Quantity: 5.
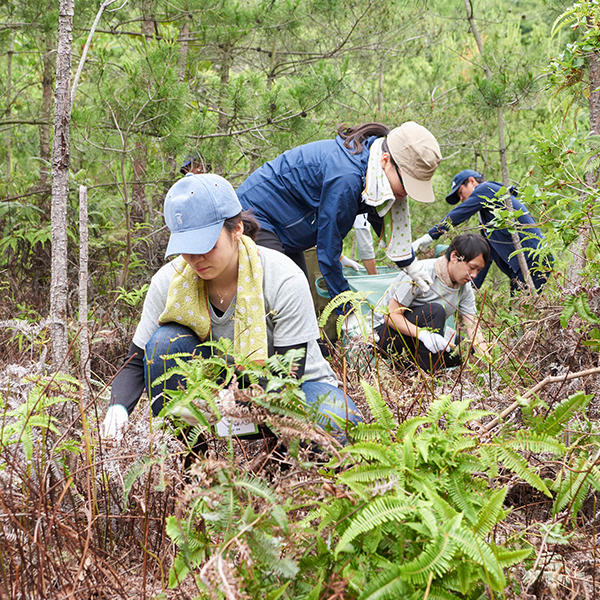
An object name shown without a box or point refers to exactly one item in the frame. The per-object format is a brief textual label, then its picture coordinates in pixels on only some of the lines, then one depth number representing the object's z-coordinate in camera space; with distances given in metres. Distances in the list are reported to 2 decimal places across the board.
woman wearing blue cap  1.92
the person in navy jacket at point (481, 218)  4.72
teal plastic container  3.89
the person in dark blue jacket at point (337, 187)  2.94
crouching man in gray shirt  3.58
